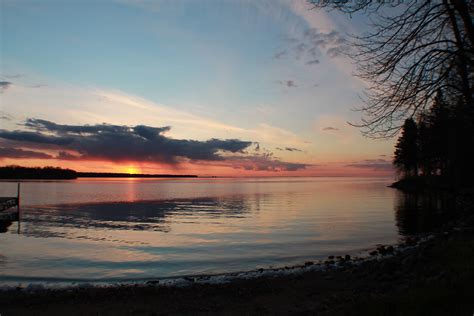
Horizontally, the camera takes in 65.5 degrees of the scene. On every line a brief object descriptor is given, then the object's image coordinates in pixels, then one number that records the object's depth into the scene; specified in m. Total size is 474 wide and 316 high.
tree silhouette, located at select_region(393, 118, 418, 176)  85.94
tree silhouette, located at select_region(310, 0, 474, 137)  9.25
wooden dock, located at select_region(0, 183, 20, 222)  34.31
